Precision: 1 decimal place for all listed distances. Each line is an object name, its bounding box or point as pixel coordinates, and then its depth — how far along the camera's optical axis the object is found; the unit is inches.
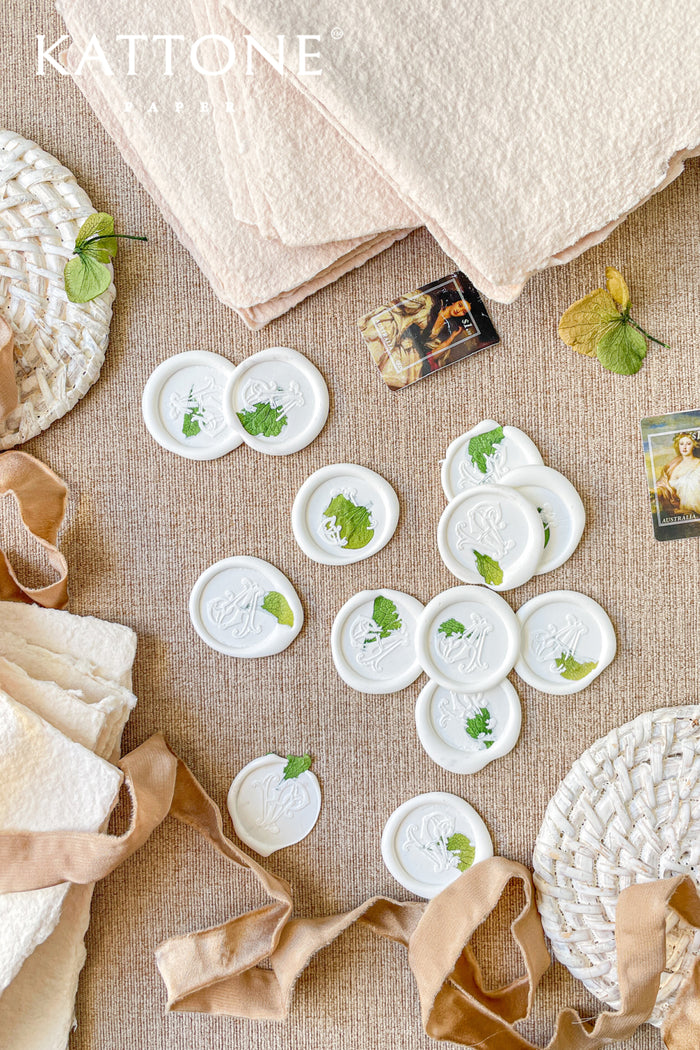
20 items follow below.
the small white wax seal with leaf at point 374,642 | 19.3
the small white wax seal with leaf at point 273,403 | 19.3
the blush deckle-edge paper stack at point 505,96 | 18.0
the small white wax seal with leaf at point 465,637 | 19.1
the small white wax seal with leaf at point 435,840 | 19.3
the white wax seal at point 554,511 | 19.0
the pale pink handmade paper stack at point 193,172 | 18.9
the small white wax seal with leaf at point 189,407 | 19.4
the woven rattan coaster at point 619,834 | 18.9
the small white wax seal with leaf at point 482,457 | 19.2
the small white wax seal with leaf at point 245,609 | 19.3
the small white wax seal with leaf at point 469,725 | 19.2
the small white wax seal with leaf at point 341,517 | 19.3
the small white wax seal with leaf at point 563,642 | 19.1
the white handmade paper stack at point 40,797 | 18.7
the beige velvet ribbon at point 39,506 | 19.3
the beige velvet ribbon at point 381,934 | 18.6
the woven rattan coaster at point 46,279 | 19.2
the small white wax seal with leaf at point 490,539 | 19.0
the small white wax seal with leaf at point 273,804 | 19.4
